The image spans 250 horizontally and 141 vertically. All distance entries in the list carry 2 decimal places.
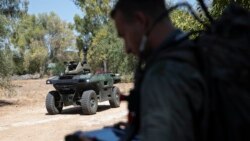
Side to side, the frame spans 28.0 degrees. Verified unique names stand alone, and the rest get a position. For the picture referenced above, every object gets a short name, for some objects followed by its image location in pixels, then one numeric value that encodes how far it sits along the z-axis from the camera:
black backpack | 1.55
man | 1.51
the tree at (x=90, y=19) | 44.91
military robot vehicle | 14.84
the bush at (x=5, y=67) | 19.73
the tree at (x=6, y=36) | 19.69
